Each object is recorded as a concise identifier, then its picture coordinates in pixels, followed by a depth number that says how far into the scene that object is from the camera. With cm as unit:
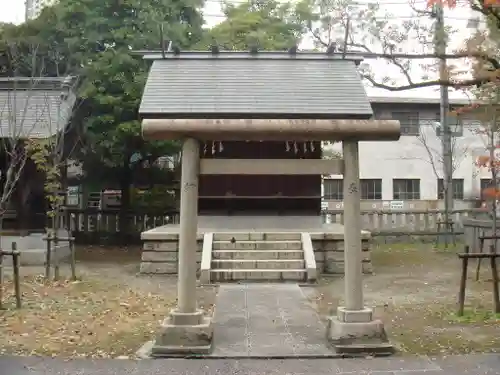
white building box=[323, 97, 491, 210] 2639
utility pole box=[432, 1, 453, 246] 1798
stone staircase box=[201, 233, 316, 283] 1109
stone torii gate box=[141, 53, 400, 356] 628
